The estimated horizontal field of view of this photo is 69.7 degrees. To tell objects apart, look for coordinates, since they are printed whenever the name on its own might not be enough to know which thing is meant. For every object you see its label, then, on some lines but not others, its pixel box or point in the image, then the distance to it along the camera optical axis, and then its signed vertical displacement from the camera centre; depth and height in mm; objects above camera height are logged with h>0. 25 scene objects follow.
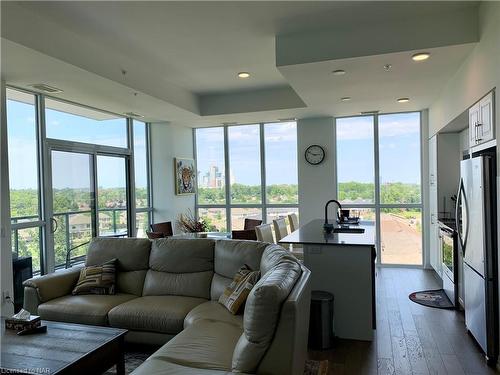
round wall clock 6559 +553
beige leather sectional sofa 1869 -900
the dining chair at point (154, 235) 4855 -632
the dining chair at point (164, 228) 5812 -658
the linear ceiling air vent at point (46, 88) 4048 +1205
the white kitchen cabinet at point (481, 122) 2855 +509
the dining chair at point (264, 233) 4637 -633
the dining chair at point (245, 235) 4723 -648
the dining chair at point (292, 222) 5695 -593
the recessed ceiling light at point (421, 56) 3279 +1168
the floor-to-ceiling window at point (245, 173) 7027 +272
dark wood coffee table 2014 -974
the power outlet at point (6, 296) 3738 -1089
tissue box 2443 -903
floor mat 4172 -1442
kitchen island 3312 -885
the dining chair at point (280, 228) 4910 -609
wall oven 3953 -923
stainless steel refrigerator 2764 -570
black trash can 3133 -1223
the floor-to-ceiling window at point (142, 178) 6539 +201
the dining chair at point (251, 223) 6012 -625
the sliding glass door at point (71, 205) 4703 -202
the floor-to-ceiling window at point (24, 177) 4094 +178
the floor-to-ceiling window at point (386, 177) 6246 +105
